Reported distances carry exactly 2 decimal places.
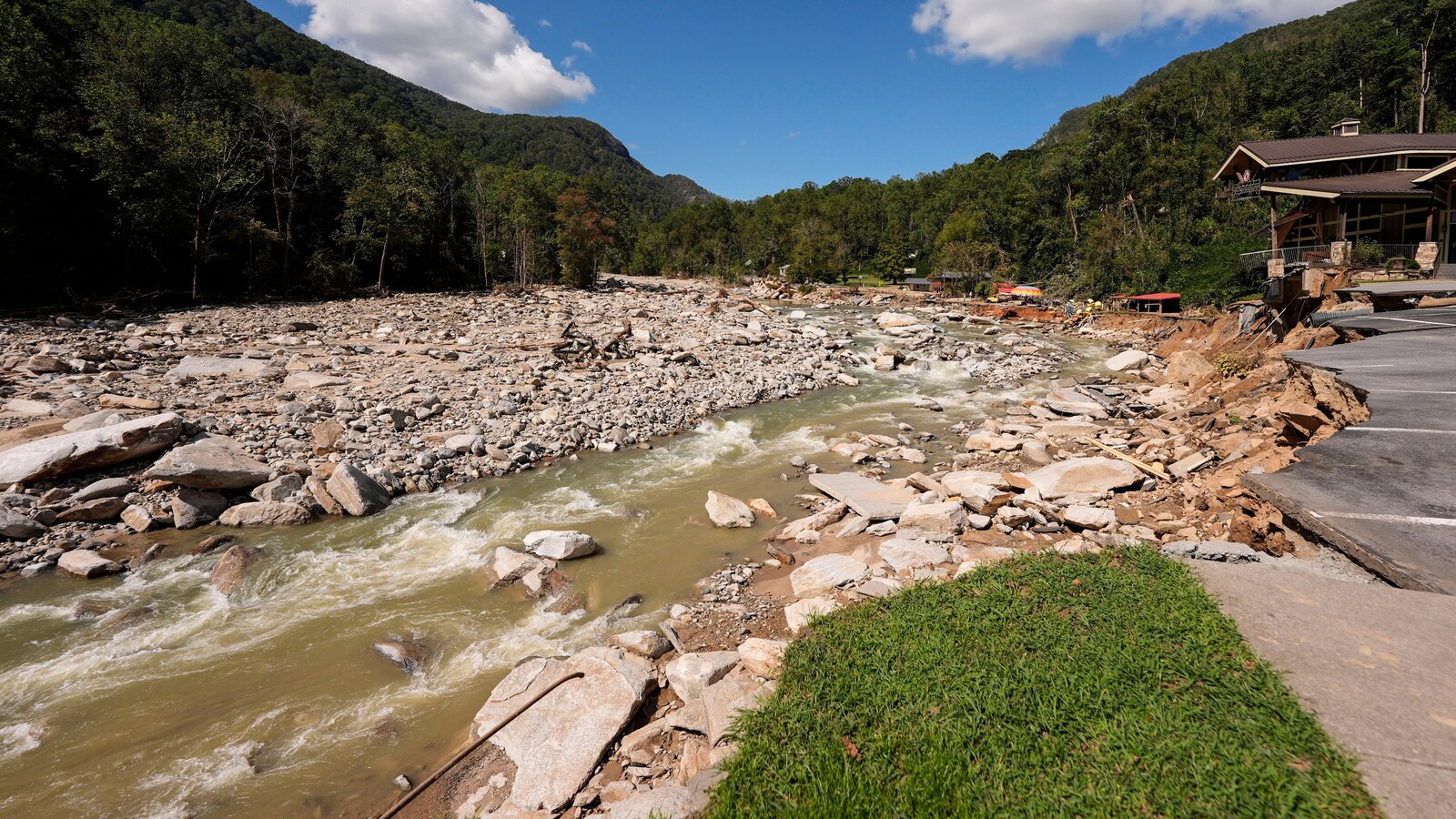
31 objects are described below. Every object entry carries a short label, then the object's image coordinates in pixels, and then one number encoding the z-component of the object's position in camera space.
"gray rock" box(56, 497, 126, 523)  7.99
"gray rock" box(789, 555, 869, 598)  6.34
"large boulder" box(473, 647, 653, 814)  4.07
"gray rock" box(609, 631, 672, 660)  5.54
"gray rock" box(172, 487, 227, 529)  8.23
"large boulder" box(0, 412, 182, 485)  8.15
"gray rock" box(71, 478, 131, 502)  8.18
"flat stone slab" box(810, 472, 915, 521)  8.22
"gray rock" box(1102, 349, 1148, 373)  20.55
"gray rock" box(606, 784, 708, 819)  3.40
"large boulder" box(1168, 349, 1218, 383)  15.27
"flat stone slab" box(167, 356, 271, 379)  13.39
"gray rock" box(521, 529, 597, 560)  7.60
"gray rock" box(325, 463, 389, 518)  8.83
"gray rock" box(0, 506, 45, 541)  7.48
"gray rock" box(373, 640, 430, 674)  5.70
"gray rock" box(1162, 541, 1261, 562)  4.94
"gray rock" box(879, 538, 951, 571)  6.37
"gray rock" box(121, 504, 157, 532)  8.09
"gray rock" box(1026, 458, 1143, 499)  8.20
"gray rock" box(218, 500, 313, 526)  8.39
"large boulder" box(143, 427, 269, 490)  8.50
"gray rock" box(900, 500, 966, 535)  7.33
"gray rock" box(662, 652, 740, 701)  4.63
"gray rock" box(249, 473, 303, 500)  8.82
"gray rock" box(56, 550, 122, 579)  7.08
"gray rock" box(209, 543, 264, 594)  6.99
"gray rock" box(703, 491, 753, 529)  8.62
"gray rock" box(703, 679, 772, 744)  4.06
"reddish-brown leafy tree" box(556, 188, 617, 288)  43.00
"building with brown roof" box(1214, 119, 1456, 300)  18.22
